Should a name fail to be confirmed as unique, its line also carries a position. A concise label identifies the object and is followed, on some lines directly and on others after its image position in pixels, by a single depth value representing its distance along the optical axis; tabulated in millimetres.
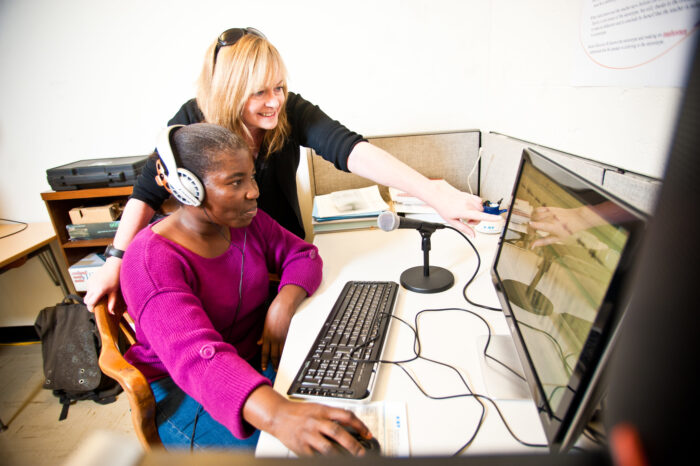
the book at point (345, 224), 1496
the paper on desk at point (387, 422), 567
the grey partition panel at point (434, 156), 1743
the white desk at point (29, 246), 1719
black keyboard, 665
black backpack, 1668
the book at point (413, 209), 1475
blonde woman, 1043
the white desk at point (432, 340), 581
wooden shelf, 1833
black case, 1817
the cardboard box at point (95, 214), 1876
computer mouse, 552
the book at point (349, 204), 1506
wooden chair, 729
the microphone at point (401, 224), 951
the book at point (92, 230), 1898
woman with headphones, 619
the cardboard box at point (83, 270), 1906
